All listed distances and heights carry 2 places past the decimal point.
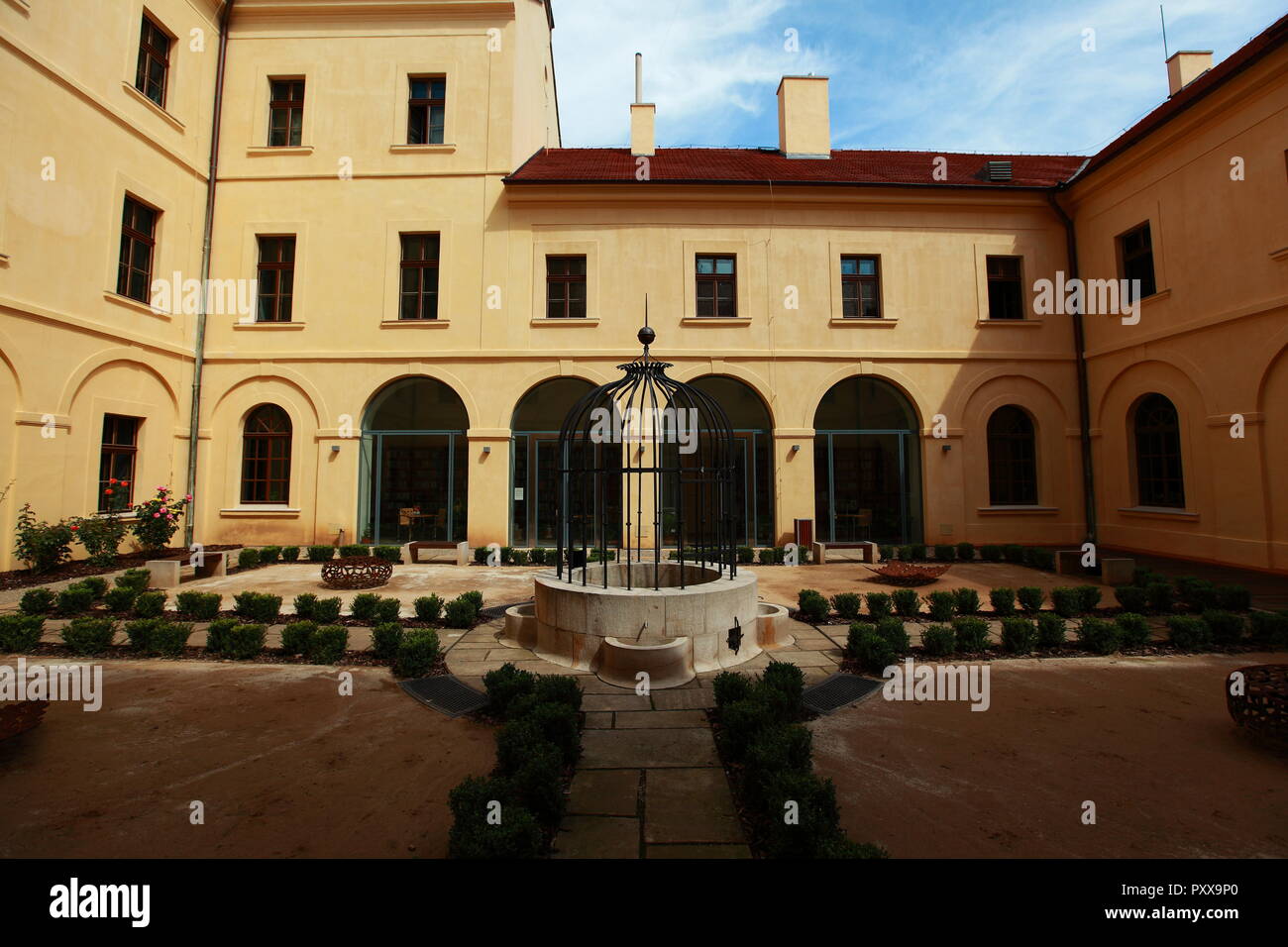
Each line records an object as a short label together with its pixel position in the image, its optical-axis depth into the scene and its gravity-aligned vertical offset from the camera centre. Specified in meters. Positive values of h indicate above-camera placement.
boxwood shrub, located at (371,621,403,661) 6.25 -1.42
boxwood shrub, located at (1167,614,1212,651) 6.66 -1.46
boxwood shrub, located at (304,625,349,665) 6.30 -1.49
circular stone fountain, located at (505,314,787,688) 5.67 -1.08
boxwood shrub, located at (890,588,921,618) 8.10 -1.34
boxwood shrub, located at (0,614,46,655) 6.48 -1.42
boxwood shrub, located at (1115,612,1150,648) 6.67 -1.42
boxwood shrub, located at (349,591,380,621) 7.82 -1.33
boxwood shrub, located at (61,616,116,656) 6.38 -1.41
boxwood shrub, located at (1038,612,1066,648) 6.65 -1.43
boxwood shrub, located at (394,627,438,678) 5.84 -1.51
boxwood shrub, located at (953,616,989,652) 6.50 -1.42
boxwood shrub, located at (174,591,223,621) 7.90 -1.32
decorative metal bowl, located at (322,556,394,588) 10.27 -1.15
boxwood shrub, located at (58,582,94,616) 8.03 -1.28
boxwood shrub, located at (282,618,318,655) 6.43 -1.43
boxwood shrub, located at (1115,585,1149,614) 8.11 -1.27
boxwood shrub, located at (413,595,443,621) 7.80 -1.35
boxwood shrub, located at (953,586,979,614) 8.11 -1.31
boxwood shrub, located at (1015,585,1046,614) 8.02 -1.26
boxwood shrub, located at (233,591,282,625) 7.77 -1.33
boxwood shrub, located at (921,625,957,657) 6.39 -1.47
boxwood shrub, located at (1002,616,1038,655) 6.59 -1.48
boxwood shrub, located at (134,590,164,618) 7.72 -1.28
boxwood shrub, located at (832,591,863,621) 8.15 -1.37
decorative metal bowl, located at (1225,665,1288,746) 4.16 -1.47
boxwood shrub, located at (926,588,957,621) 7.96 -1.35
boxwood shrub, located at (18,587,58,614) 7.71 -1.25
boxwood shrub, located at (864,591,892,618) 7.84 -1.31
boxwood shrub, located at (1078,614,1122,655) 6.56 -1.47
